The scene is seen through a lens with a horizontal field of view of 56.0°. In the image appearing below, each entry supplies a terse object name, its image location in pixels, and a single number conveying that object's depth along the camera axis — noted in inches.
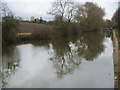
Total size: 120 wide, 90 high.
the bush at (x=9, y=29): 534.8
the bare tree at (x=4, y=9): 522.5
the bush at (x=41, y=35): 664.6
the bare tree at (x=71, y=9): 877.9
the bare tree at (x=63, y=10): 836.8
